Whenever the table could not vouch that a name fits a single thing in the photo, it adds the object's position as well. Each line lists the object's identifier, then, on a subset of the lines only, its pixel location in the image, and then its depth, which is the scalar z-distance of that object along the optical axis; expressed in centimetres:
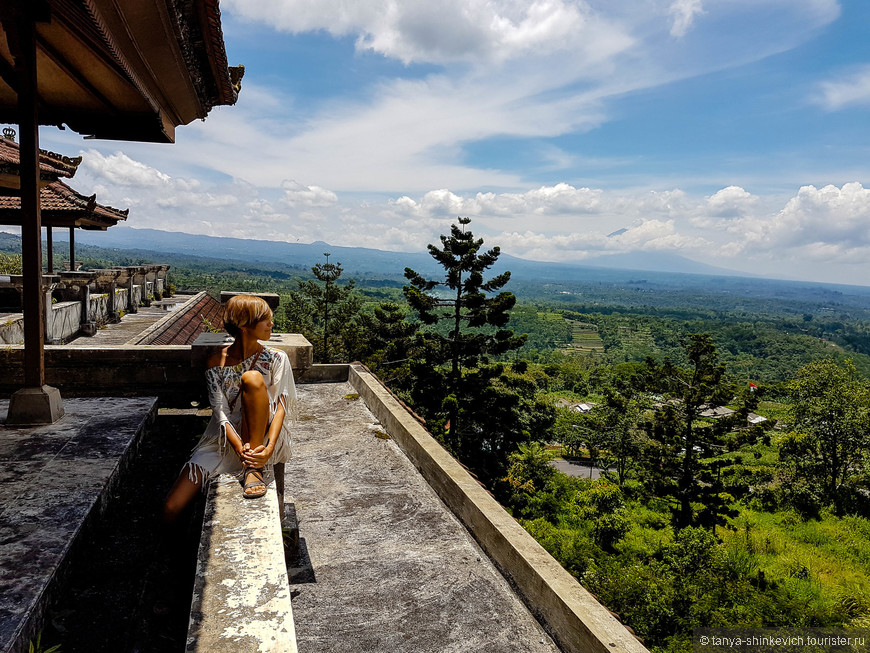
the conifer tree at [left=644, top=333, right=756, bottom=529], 2358
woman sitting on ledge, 236
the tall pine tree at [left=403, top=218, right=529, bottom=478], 2441
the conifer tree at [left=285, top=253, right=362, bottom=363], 3541
